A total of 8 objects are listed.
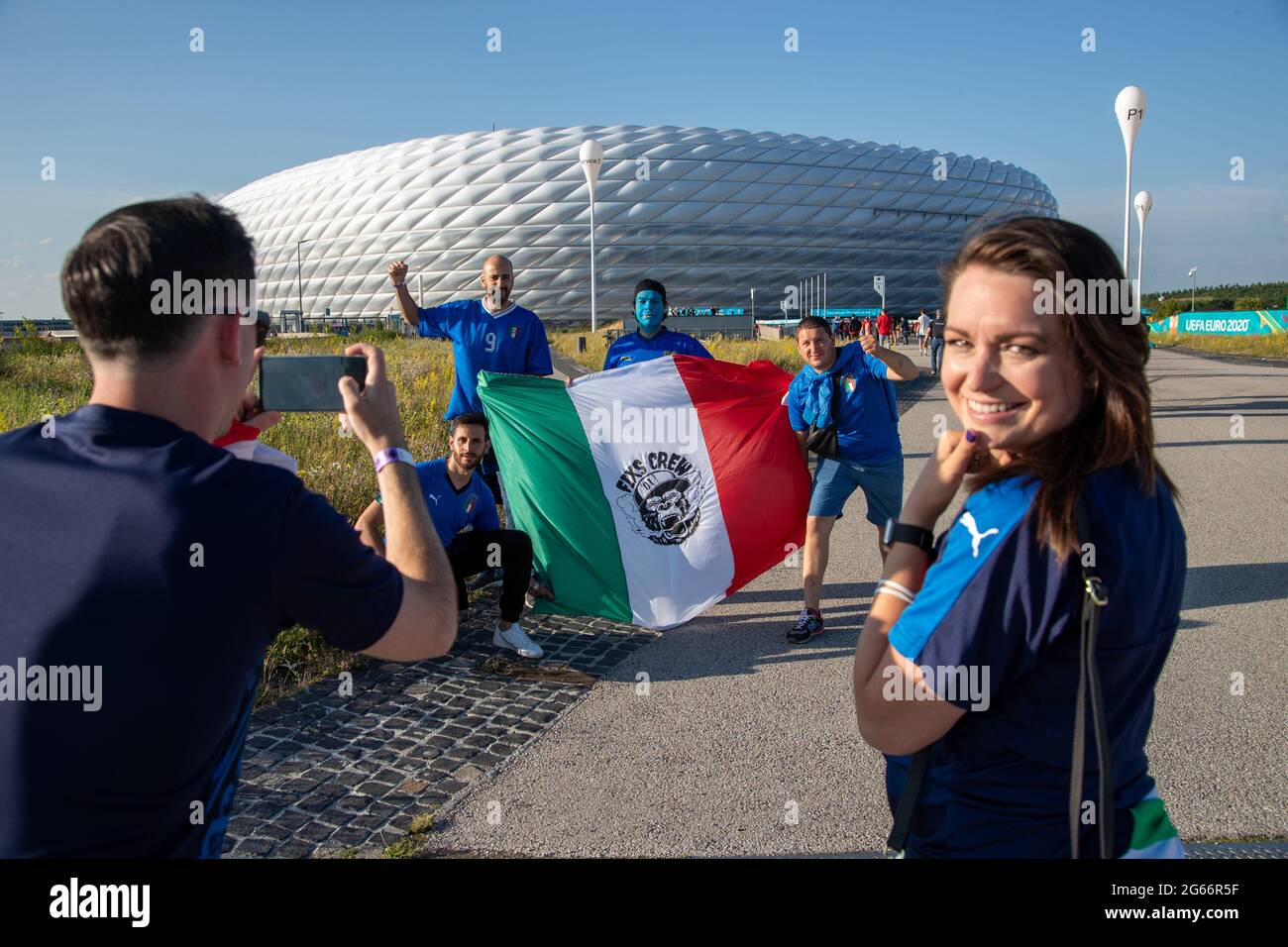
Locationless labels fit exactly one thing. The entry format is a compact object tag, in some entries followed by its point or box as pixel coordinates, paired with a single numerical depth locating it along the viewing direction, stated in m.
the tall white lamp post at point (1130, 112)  16.39
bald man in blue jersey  7.30
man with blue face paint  7.79
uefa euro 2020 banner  45.16
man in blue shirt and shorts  6.49
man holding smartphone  1.39
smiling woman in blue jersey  1.39
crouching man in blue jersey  5.98
